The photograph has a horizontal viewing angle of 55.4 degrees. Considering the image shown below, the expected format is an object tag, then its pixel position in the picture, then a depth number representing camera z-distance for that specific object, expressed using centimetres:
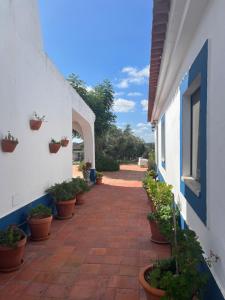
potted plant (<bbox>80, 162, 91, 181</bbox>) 1006
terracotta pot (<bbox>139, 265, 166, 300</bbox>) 197
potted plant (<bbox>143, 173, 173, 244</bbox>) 360
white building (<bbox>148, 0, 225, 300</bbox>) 172
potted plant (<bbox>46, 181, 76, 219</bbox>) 510
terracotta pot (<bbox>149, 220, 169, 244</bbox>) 391
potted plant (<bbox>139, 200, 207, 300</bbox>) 176
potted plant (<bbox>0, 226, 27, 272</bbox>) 303
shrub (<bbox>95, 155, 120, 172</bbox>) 1540
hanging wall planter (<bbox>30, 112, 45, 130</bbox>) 421
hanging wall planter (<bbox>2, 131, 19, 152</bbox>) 338
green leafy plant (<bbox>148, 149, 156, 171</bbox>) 1033
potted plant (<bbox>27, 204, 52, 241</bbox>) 399
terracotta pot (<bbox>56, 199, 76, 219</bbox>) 523
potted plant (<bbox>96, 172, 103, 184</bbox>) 1028
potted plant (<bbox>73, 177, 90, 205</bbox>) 600
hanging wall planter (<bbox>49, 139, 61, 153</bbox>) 508
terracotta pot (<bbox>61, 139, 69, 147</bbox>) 576
